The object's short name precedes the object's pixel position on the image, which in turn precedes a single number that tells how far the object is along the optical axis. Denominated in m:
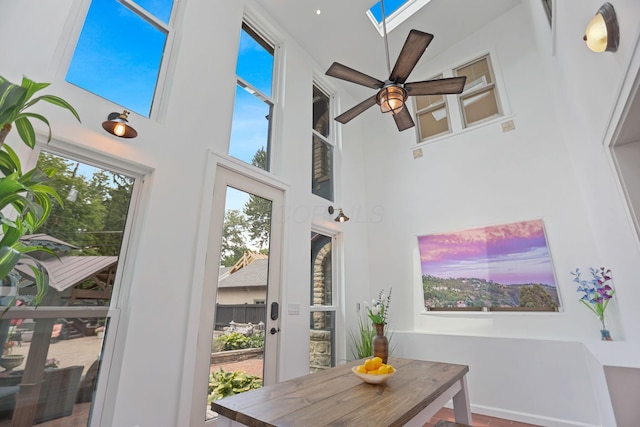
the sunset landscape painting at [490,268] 3.48
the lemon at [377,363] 1.77
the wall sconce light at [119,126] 1.98
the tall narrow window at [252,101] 3.27
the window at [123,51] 2.23
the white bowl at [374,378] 1.68
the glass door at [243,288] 2.67
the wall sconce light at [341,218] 4.07
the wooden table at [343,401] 1.22
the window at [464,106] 4.43
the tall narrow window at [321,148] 4.40
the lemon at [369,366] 1.76
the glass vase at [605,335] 2.88
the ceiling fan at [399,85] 2.40
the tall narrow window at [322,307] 3.73
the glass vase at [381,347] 2.05
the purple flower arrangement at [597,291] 2.91
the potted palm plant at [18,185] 1.09
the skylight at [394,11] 4.22
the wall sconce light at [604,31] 1.45
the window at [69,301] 1.73
